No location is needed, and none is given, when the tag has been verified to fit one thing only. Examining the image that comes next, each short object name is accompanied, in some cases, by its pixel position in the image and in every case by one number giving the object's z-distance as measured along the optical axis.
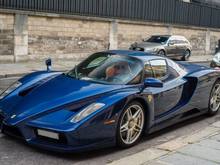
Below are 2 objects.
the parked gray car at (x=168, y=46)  22.89
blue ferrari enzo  5.08
